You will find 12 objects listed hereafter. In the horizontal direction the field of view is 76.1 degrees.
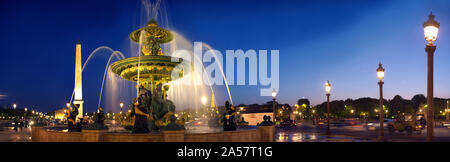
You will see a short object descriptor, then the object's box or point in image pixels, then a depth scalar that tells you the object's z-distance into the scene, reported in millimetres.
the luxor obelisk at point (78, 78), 45084
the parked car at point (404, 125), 22750
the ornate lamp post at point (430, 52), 7461
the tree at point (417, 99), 125950
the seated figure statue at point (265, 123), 13628
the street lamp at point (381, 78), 14211
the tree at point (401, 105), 96494
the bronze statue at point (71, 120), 15979
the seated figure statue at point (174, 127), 10195
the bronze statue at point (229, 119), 13891
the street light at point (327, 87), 20000
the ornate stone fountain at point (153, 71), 14977
